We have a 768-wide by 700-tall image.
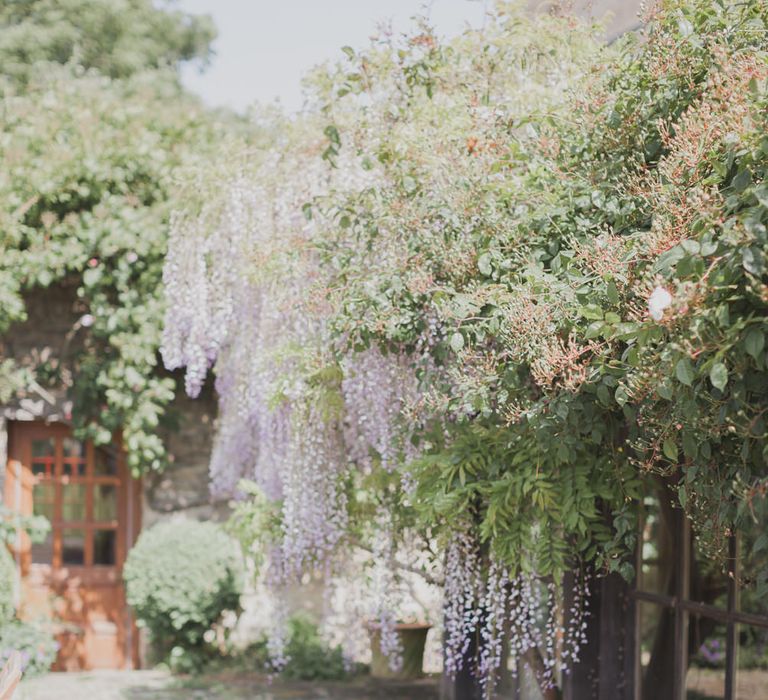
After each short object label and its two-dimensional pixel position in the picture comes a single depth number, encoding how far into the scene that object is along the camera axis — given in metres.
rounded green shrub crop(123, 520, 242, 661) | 7.34
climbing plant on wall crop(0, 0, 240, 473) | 7.18
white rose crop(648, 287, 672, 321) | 2.26
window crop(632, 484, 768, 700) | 3.86
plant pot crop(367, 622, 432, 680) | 7.37
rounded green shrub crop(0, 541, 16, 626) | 7.05
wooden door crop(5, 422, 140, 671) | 7.88
